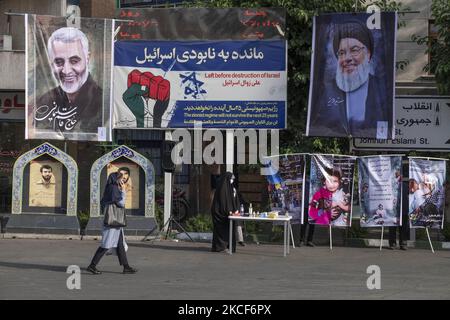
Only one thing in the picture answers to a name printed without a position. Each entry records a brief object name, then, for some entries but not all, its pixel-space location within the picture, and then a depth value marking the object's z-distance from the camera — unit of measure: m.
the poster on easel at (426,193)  17.52
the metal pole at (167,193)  19.70
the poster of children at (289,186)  18.08
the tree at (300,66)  19.84
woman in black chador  16.83
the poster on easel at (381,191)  17.62
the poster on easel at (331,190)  17.86
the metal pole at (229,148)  19.44
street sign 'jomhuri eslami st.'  19.05
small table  15.94
